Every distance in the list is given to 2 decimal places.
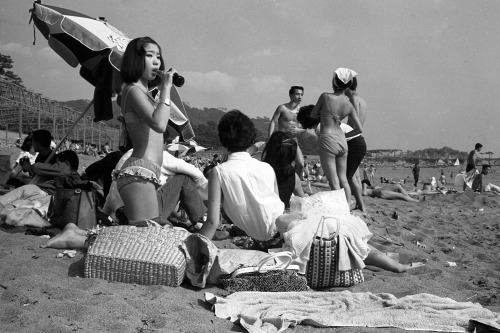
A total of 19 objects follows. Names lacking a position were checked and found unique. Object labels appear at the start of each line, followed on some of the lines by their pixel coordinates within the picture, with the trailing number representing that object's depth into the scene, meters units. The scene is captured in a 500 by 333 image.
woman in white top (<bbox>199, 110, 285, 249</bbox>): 3.36
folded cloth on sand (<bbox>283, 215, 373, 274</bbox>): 3.19
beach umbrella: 5.48
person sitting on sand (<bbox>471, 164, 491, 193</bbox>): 12.69
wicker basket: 2.96
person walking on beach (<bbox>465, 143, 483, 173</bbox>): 13.09
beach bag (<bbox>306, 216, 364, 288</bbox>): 3.24
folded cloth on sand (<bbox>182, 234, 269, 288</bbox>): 3.05
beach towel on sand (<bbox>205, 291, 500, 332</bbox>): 2.50
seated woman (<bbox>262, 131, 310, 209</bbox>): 4.86
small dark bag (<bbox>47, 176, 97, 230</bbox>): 4.33
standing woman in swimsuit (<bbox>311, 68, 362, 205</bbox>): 5.72
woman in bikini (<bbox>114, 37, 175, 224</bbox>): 3.14
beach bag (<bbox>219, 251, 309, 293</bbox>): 3.01
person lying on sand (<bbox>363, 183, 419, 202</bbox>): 9.40
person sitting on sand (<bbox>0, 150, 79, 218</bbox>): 4.88
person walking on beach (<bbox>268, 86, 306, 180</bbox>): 7.28
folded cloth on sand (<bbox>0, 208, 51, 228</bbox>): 4.38
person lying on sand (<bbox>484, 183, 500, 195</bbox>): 12.27
